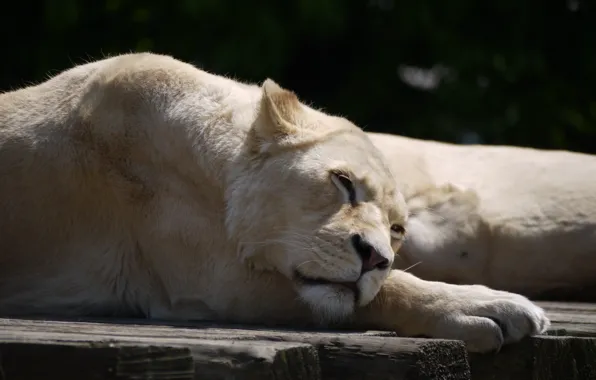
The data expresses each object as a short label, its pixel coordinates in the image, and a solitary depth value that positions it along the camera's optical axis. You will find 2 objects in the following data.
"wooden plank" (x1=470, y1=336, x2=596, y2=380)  6.83
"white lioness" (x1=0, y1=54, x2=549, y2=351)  7.09
